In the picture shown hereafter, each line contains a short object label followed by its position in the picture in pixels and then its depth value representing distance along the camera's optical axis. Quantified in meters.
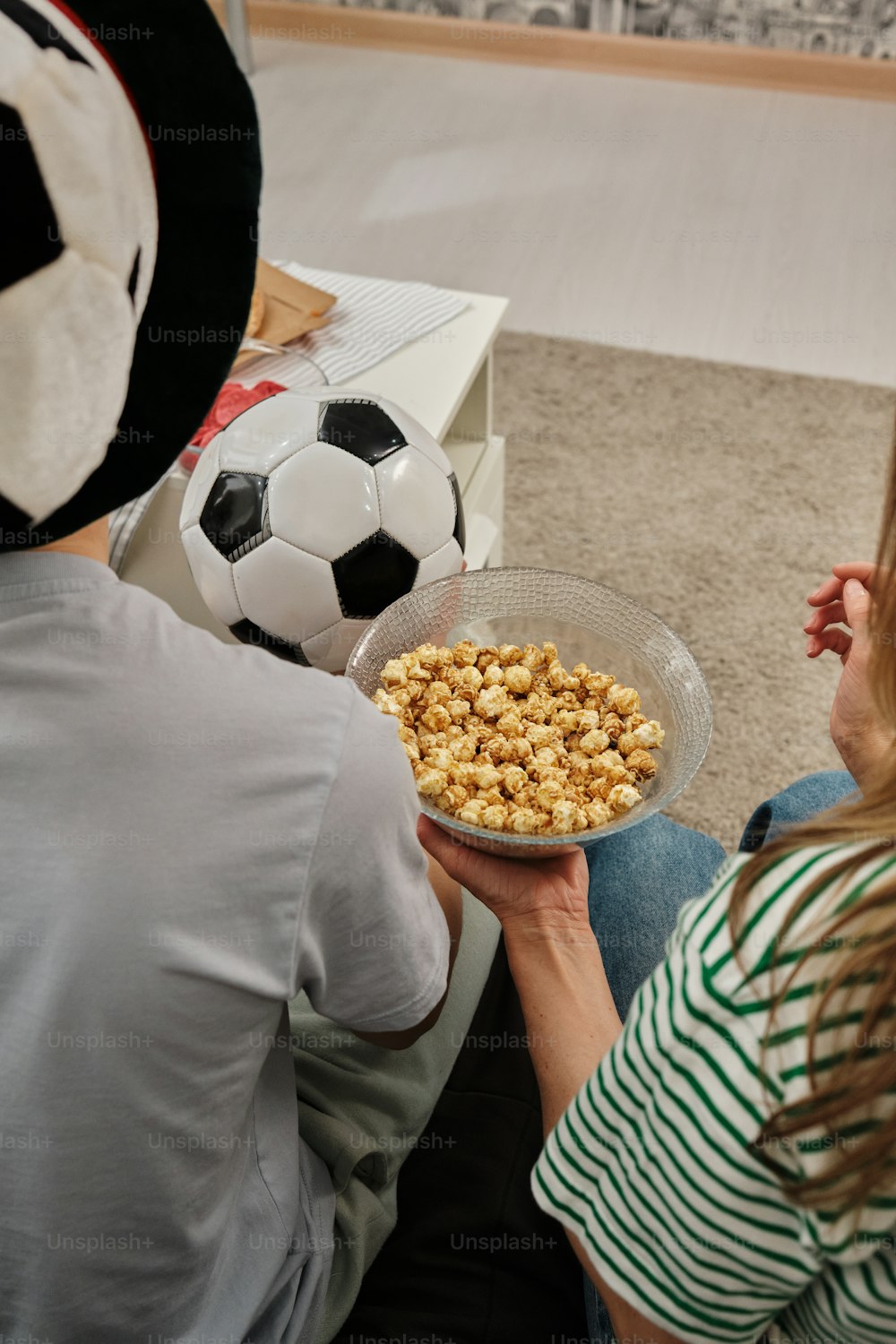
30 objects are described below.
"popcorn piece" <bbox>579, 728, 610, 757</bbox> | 0.97
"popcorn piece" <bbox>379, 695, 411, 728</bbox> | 0.97
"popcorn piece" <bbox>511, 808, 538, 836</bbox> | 0.88
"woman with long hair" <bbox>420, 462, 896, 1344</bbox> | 0.51
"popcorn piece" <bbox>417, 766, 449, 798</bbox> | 0.90
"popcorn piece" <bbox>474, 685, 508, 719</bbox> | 0.99
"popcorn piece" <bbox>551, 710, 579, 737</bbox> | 0.99
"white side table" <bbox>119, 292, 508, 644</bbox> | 1.29
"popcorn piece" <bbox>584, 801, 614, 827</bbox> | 0.90
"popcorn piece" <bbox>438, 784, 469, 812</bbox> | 0.90
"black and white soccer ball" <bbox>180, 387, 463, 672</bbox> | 1.08
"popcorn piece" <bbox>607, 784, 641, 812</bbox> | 0.92
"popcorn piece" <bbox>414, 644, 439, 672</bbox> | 1.01
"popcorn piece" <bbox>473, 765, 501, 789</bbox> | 0.92
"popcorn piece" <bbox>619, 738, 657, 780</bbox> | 0.95
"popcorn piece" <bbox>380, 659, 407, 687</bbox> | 1.00
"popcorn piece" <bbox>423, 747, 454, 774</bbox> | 0.93
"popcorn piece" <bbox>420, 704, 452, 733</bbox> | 0.97
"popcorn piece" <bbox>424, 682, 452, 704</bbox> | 1.00
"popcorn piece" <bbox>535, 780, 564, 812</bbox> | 0.90
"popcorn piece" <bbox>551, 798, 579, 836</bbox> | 0.88
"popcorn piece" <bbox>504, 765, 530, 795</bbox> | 0.92
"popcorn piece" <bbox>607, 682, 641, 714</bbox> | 0.99
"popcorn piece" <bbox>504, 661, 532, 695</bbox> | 1.02
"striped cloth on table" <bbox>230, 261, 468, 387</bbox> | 1.44
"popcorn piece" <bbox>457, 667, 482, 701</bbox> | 1.00
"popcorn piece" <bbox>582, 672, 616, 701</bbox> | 1.02
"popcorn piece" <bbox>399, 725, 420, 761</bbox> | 0.95
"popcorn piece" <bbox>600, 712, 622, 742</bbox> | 0.98
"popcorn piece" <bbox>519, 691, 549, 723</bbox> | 1.00
